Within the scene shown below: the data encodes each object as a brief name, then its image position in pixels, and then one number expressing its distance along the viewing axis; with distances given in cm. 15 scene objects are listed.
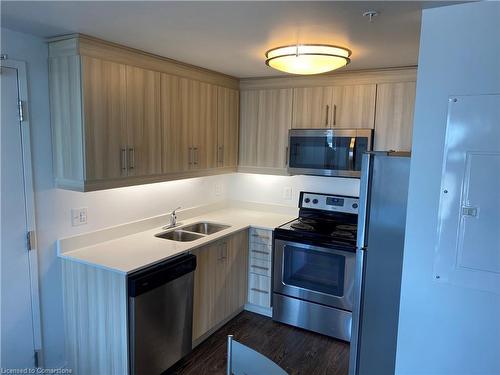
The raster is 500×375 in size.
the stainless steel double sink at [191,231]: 312
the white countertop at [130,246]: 229
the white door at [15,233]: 211
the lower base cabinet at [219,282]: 280
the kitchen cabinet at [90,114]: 218
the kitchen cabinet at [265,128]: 344
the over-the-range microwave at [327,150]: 304
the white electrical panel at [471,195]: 146
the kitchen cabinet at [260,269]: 330
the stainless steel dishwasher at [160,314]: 221
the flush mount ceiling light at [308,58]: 215
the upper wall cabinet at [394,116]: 289
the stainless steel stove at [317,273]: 293
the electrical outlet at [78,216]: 249
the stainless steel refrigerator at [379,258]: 183
